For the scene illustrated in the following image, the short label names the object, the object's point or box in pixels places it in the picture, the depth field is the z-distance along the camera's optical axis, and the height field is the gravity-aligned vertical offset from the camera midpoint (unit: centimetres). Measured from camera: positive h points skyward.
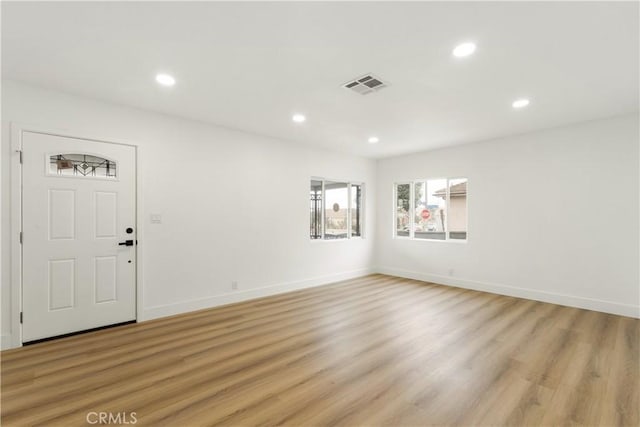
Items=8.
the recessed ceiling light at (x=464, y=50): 243 +141
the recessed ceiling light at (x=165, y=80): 302 +142
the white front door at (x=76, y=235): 322 -24
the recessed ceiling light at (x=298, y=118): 416 +141
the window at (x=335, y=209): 612 +11
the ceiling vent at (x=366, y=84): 305 +142
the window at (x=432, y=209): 603 +12
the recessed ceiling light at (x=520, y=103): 361 +141
